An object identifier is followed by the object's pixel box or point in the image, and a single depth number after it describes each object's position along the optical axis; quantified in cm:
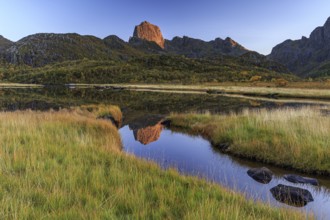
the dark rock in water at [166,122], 2657
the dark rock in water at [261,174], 1220
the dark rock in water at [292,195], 970
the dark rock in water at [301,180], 1184
